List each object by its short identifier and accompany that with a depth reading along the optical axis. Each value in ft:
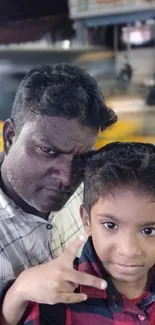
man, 2.74
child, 2.47
